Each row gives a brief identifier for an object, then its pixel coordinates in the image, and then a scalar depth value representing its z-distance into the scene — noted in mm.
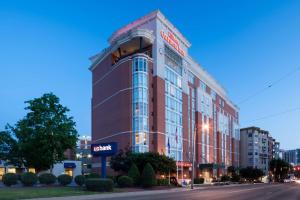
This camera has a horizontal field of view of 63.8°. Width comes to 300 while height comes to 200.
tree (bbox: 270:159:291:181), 106457
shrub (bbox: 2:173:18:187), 29148
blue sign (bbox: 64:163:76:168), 65713
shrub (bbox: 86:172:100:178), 33933
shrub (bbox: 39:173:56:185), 30658
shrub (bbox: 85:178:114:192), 27347
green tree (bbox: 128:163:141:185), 35029
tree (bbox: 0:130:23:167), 41797
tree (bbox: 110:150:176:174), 38949
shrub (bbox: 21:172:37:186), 29403
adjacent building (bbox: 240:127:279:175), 106379
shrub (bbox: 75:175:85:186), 32409
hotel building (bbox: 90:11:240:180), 49811
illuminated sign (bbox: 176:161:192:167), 55507
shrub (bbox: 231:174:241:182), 68706
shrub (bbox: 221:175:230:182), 65422
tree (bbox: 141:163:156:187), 34589
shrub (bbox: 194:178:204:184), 55040
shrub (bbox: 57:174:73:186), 32389
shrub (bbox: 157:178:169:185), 38103
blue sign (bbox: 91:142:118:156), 31584
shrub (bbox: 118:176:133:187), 32939
